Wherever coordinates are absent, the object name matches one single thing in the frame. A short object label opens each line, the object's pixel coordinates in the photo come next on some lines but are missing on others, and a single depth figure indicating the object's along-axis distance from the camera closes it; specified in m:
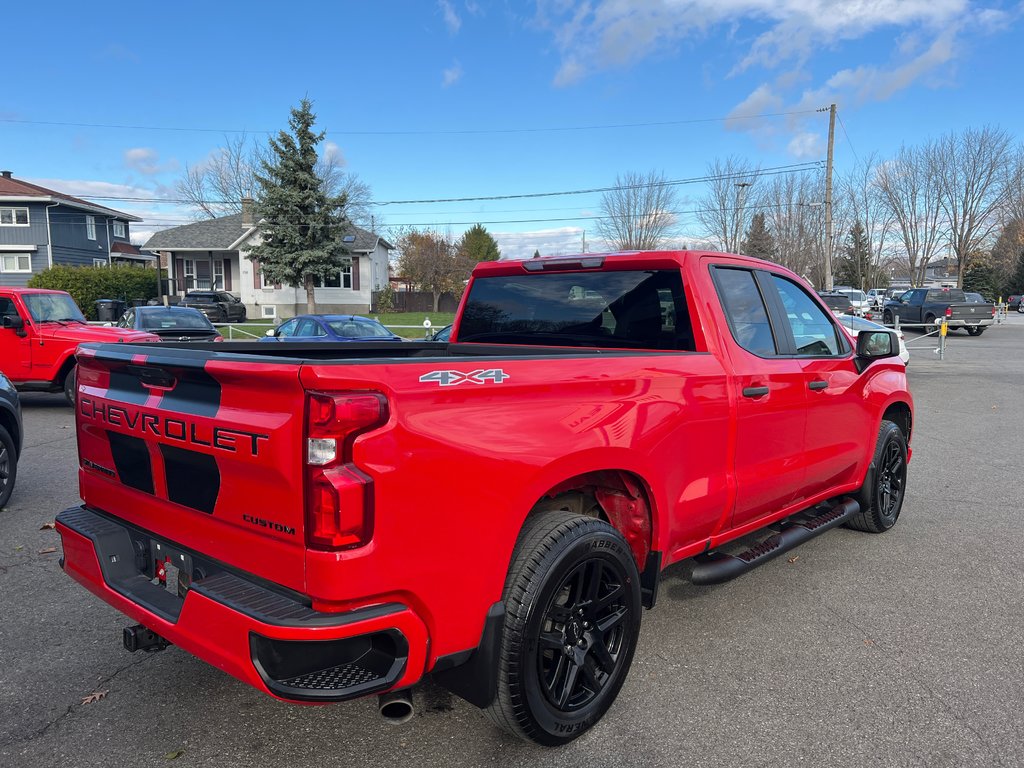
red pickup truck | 2.16
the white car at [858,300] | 30.20
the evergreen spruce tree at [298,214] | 35.78
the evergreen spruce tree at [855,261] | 59.38
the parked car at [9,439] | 5.97
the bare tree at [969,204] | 52.11
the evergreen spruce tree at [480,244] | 74.01
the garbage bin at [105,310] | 22.48
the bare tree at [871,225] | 54.18
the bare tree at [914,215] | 53.50
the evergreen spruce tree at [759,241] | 44.57
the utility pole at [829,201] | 32.39
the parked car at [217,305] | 35.91
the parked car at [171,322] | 13.47
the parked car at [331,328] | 15.06
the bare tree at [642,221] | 39.44
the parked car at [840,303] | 22.28
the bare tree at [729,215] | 41.84
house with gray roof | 42.41
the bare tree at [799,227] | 47.91
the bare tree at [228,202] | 54.48
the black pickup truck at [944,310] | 29.67
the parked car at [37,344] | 10.99
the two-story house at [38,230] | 43.91
